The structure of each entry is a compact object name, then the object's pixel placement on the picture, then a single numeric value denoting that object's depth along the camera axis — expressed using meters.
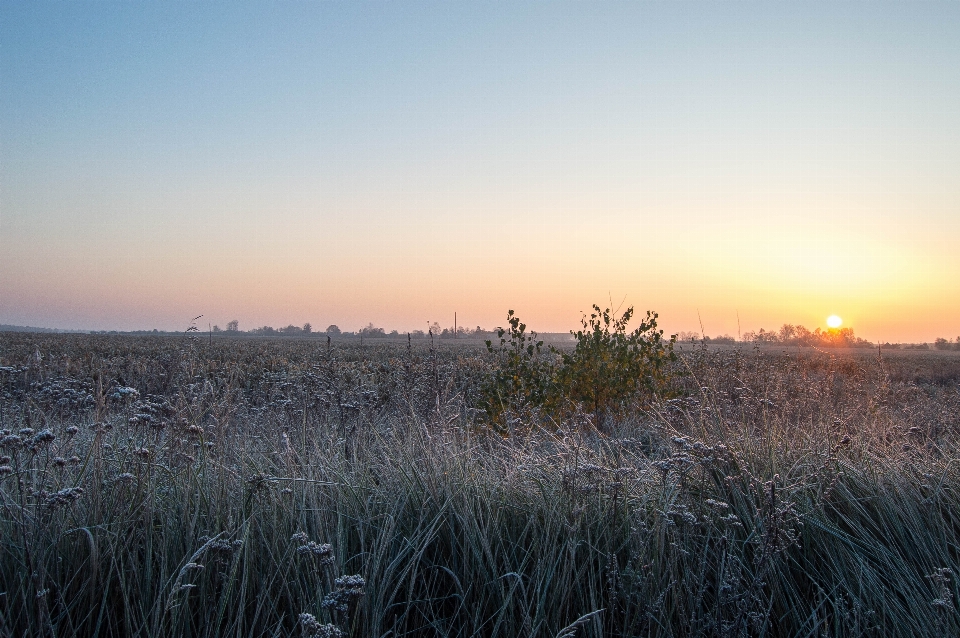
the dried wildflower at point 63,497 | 2.61
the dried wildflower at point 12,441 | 2.74
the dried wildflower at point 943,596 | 2.26
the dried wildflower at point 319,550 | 2.30
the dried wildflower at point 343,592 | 2.09
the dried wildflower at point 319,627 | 1.97
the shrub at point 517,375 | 8.30
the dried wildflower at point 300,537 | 2.50
